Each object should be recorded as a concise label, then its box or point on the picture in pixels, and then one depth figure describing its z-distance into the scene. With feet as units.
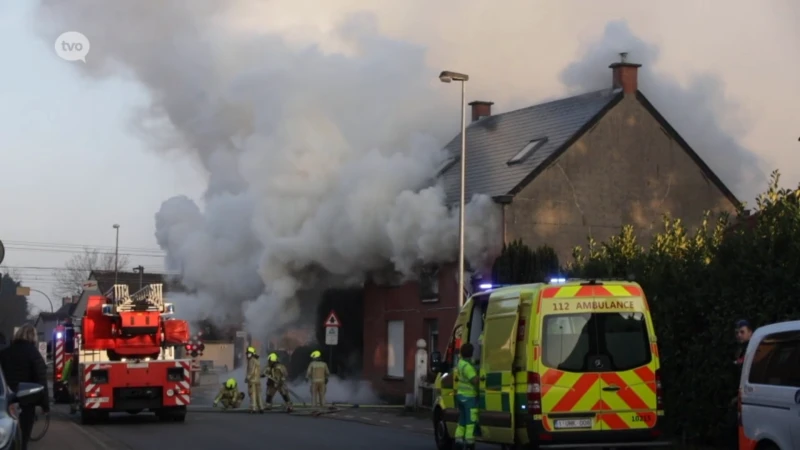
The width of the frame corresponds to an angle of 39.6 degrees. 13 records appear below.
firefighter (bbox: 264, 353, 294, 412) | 95.91
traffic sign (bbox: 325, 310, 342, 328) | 101.96
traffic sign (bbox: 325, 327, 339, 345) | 101.44
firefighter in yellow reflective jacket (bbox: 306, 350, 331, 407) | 95.30
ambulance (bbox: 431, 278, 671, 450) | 43.62
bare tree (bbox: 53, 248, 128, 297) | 318.24
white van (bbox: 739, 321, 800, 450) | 33.12
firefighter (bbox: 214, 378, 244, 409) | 103.35
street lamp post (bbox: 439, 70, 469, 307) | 85.61
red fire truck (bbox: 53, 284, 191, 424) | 76.48
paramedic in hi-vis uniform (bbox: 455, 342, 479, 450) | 48.65
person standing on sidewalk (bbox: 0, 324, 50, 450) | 44.55
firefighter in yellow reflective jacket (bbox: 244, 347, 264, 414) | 94.34
